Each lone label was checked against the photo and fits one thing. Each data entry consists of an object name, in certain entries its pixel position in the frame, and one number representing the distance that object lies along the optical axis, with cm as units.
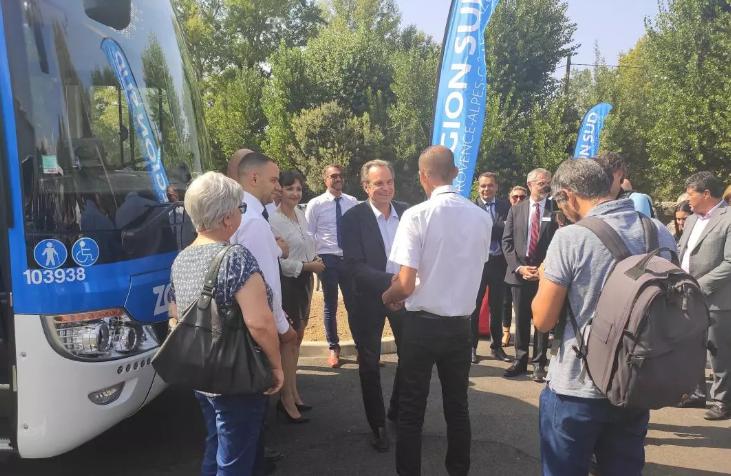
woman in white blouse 439
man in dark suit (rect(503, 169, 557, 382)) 550
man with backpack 229
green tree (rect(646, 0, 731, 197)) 1739
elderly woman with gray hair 229
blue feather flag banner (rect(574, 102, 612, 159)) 1304
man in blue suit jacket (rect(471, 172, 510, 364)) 621
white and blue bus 277
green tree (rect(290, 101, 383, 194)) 2444
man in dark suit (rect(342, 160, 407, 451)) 384
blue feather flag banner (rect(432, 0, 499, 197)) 584
